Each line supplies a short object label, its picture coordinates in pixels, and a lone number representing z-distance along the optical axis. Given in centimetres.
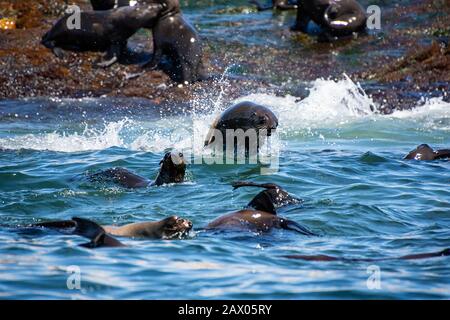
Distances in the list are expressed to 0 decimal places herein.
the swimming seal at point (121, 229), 1302
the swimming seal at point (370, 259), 1286
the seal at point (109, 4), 3537
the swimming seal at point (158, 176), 1769
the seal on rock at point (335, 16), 3731
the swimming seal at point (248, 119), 1966
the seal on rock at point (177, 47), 3325
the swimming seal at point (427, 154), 2156
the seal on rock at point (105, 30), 3356
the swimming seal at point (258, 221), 1424
